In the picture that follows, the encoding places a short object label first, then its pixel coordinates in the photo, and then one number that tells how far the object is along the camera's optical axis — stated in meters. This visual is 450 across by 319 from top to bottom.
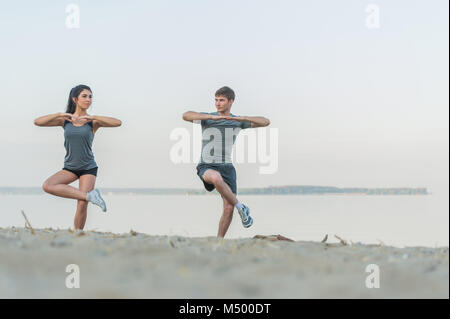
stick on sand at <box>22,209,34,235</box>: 5.24
